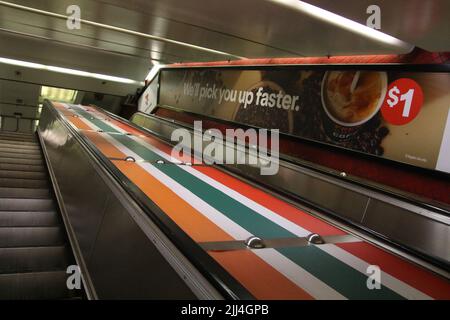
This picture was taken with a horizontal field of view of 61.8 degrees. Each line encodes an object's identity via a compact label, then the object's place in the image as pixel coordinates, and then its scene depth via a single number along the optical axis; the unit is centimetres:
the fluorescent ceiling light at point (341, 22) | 379
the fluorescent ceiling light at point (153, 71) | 1091
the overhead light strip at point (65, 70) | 1043
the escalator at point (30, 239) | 233
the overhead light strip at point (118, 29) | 564
